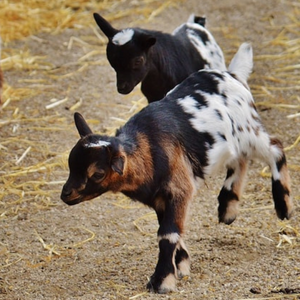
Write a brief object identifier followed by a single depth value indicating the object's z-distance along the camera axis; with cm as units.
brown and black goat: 1106
